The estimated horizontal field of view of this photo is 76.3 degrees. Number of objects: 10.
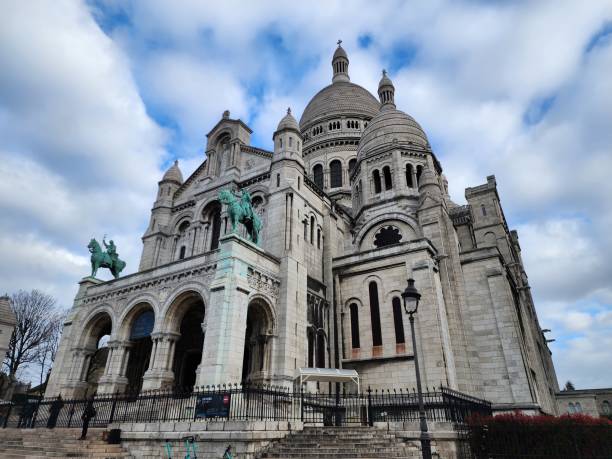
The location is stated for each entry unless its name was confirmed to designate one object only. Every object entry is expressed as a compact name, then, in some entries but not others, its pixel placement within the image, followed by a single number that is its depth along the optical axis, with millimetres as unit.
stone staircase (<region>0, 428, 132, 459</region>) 12977
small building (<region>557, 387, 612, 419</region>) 38612
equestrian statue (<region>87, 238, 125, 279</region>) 25266
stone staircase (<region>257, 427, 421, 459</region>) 12031
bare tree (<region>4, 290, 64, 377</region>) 39469
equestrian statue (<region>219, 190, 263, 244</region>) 19594
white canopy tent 17953
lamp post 9586
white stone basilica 19000
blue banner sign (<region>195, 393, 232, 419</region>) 12836
